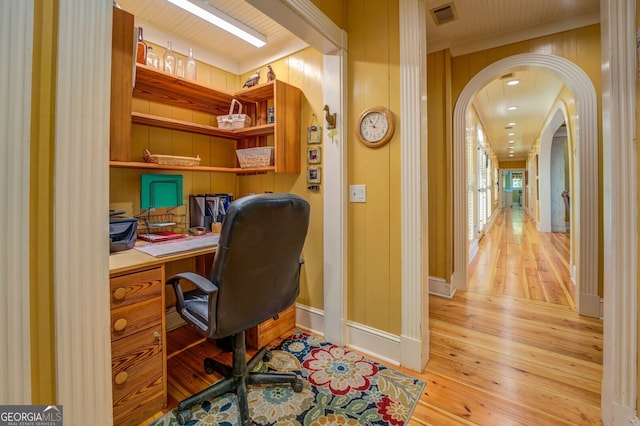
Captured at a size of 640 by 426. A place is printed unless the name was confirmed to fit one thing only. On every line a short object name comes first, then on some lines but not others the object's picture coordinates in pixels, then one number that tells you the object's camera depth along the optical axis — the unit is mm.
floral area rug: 1353
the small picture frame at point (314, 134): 2176
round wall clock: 1811
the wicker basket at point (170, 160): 1977
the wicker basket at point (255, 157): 2254
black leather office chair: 1158
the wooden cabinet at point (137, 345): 1288
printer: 1562
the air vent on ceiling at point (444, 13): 2346
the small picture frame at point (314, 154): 2152
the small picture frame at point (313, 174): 2153
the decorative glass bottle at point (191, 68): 2197
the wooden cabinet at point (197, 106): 1464
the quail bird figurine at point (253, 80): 2473
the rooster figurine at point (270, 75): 2381
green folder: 2102
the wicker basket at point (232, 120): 2430
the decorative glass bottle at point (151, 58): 2000
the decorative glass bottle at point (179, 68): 2185
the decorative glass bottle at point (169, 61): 2098
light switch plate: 1965
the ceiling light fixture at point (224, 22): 1927
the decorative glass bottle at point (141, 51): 1853
